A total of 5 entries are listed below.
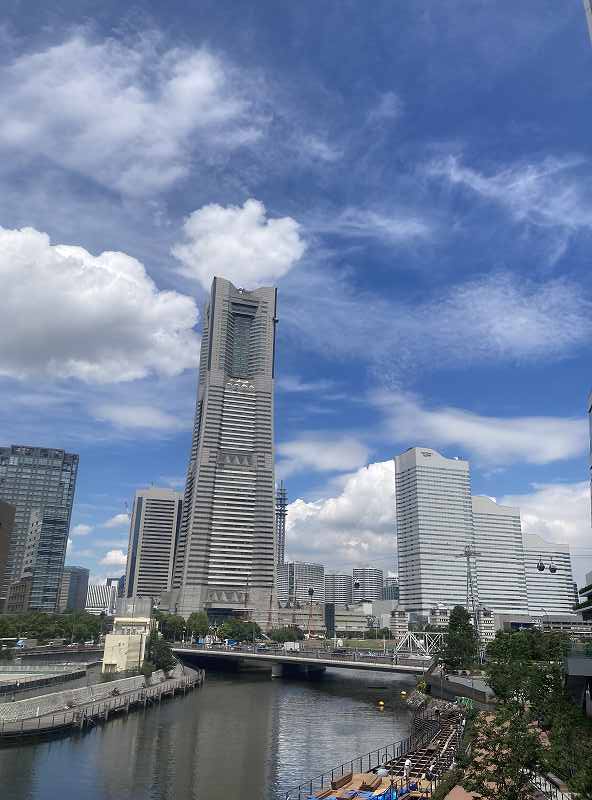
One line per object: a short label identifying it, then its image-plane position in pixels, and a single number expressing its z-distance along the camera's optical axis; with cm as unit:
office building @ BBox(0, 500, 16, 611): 19124
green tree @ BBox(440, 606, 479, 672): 12475
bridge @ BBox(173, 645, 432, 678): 13638
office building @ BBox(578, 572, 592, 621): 7576
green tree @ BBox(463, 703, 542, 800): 3309
